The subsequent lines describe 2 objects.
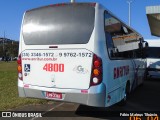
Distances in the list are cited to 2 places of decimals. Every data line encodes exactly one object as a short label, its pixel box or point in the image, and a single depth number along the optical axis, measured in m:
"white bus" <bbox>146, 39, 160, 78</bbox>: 10.82
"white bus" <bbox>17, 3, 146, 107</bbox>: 3.89
